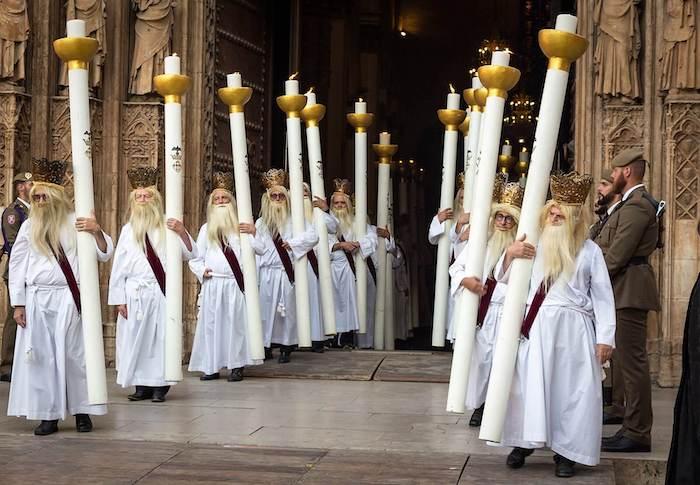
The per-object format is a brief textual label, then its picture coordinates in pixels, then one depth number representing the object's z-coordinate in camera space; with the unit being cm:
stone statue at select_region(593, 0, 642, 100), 1275
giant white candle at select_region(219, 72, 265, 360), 1180
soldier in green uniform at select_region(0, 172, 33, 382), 1221
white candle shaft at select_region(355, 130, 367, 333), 1512
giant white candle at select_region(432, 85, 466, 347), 1362
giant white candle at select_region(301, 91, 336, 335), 1370
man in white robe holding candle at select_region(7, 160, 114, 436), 918
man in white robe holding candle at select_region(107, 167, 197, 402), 1097
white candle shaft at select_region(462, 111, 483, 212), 1200
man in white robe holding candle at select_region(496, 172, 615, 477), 780
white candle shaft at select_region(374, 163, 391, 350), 1595
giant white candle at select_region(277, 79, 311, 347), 1286
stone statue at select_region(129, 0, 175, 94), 1370
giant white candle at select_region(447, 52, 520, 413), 819
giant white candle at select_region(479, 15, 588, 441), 771
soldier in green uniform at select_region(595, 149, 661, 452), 865
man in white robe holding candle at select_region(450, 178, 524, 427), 967
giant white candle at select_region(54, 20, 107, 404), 902
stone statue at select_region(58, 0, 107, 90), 1341
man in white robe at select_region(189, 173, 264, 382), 1256
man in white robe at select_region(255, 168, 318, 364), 1403
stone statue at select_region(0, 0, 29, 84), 1295
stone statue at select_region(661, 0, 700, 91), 1230
